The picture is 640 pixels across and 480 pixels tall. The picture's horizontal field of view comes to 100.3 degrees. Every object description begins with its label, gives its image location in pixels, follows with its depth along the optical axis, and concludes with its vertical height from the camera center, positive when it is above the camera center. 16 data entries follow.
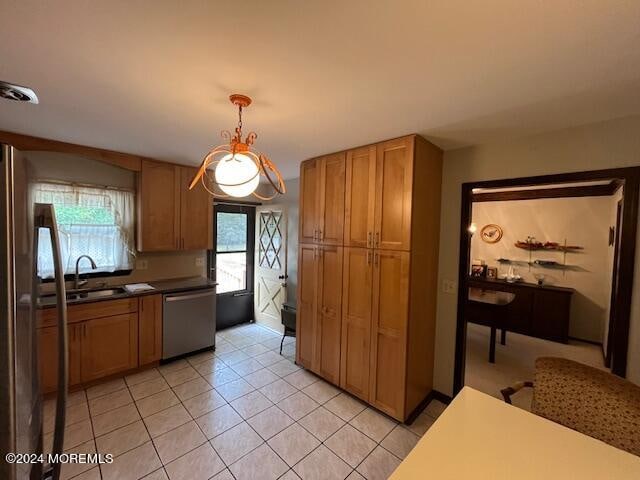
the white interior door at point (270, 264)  4.07 -0.58
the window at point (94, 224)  2.78 +0.00
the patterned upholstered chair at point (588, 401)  1.21 -0.82
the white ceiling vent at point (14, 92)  1.01 +0.54
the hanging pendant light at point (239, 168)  1.46 +0.33
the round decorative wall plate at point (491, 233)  4.97 +0.02
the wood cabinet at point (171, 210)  3.14 +0.19
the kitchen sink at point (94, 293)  2.68 -0.74
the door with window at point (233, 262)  4.14 -0.57
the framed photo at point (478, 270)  5.04 -0.70
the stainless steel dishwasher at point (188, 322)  3.07 -1.16
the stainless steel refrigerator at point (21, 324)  0.58 -0.26
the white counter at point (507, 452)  0.96 -0.86
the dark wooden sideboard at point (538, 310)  4.07 -1.19
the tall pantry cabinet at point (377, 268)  2.21 -0.34
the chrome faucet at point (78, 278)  2.80 -0.58
